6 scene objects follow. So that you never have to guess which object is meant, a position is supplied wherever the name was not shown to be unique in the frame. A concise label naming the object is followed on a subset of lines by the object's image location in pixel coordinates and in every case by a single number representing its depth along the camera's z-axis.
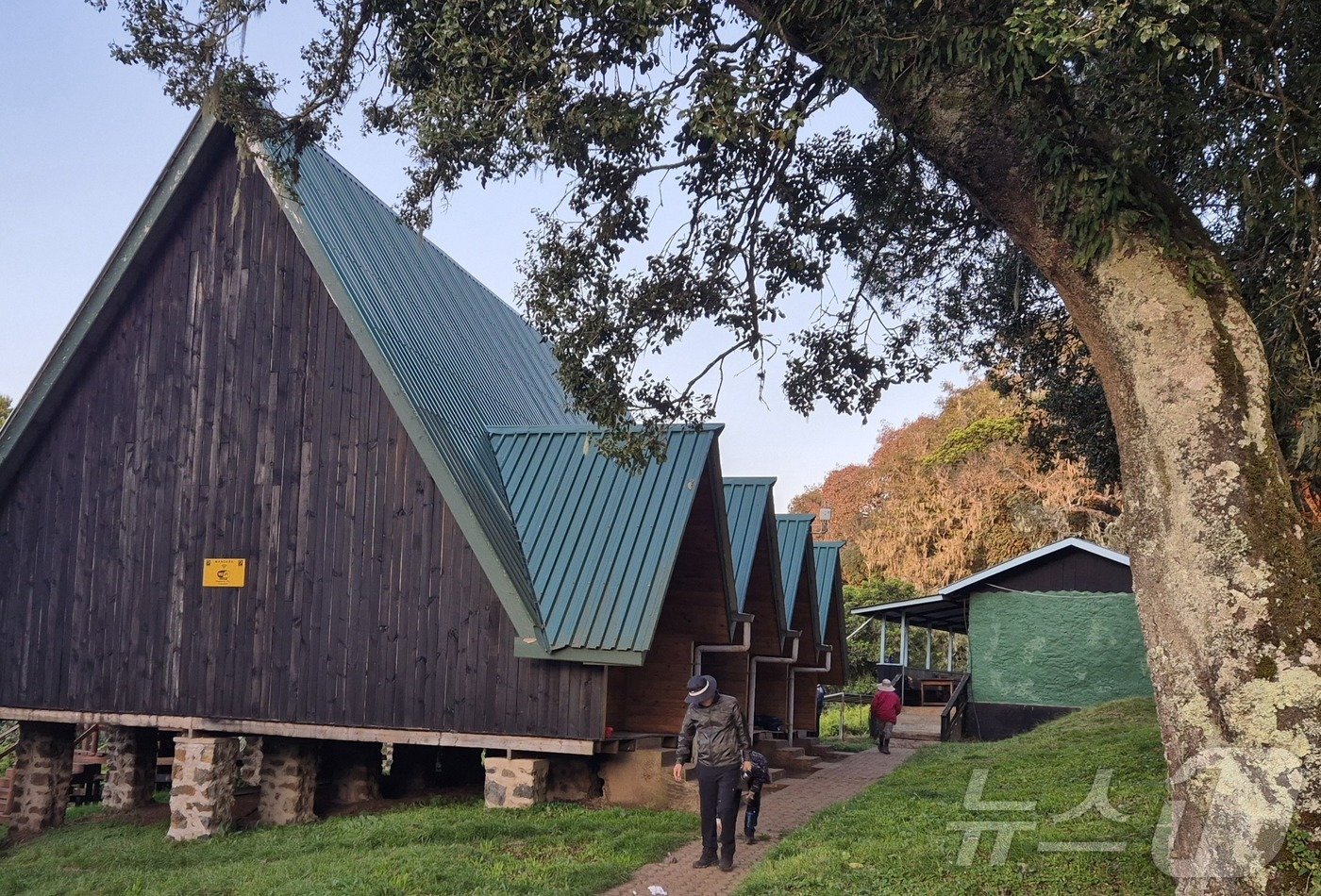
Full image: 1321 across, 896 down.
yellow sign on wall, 13.84
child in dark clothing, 10.44
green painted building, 21.84
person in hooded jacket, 9.36
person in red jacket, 20.64
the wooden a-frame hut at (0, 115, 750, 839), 12.70
